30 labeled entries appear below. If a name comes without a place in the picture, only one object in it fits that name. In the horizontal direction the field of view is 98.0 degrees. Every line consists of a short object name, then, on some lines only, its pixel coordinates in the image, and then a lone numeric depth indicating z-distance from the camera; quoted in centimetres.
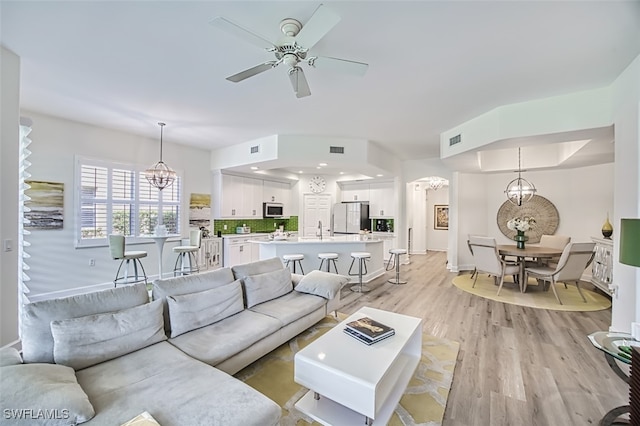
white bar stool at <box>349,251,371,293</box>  500
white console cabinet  460
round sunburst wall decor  630
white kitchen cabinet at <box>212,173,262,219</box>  673
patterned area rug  197
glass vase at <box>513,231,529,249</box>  530
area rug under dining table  426
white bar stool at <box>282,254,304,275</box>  478
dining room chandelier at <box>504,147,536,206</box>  570
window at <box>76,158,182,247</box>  486
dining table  480
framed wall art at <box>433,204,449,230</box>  1031
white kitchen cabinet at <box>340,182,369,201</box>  833
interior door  852
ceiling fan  179
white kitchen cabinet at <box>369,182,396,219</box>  793
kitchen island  516
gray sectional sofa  133
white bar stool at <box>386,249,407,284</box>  550
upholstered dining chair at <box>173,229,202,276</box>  565
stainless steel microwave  777
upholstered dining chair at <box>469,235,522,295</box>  492
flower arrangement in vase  531
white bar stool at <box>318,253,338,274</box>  497
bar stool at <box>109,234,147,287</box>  453
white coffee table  172
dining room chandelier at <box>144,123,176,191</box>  500
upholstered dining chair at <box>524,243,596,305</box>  428
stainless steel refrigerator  805
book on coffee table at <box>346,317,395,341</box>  222
